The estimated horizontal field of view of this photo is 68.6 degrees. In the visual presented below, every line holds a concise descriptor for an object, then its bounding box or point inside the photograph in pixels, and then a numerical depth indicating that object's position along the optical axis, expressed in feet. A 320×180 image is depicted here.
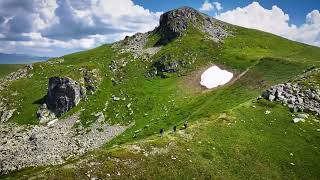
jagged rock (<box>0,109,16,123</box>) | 267.82
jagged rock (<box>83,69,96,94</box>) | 278.97
